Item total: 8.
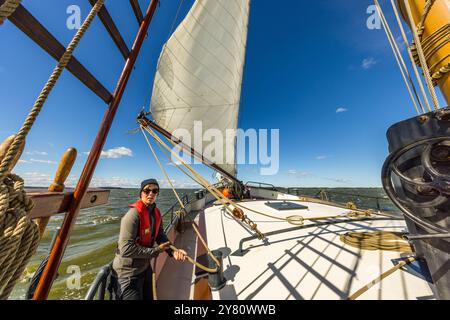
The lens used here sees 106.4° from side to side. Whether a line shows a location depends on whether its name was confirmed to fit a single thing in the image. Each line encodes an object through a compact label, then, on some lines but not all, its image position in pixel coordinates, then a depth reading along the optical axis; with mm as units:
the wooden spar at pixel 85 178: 1068
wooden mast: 1269
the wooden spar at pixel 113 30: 1734
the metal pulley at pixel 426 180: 1001
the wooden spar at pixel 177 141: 4695
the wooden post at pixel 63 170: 1147
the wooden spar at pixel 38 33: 1078
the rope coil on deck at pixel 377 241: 2561
